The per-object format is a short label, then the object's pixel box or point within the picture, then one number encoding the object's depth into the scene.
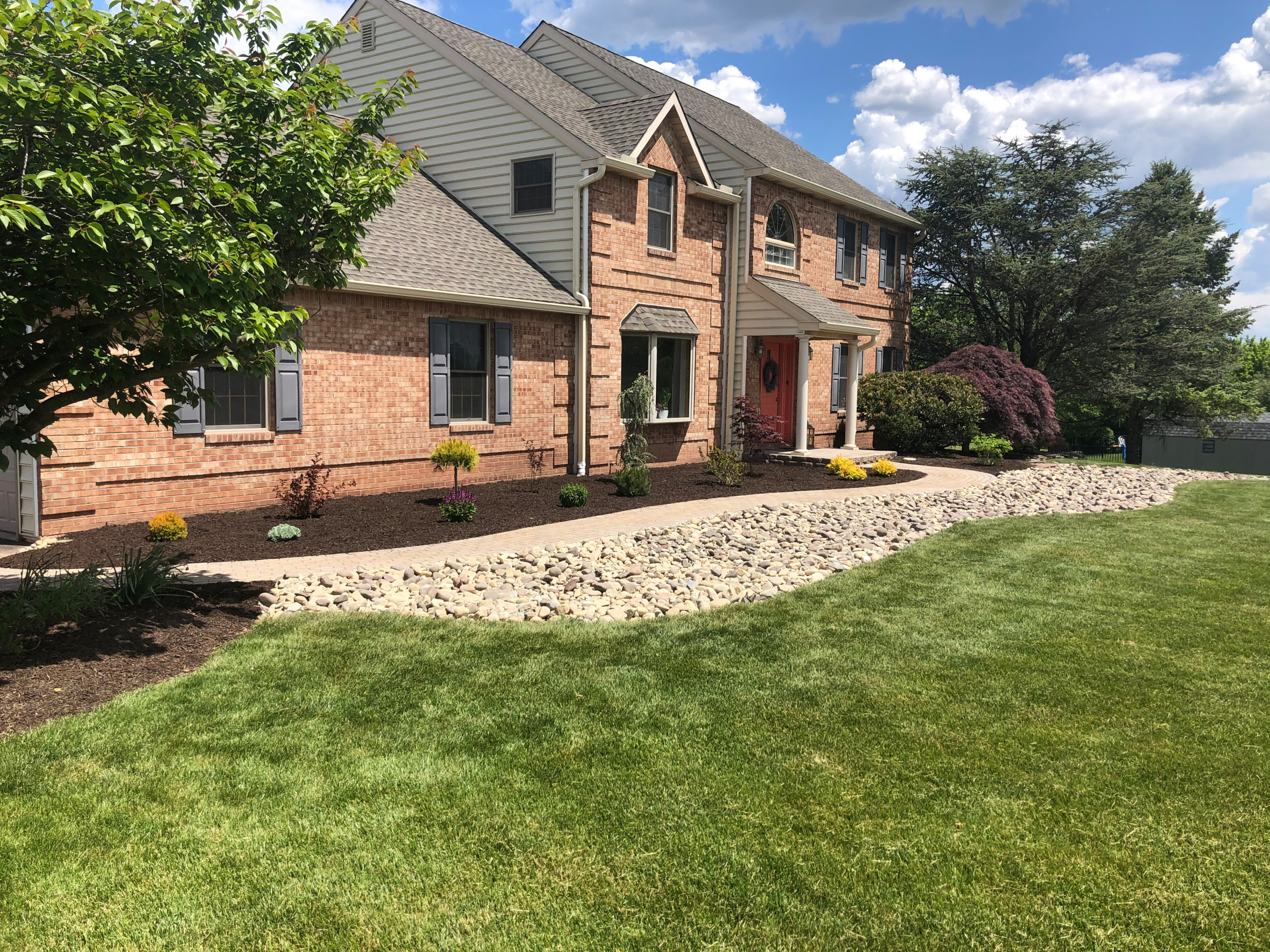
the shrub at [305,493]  10.86
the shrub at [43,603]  5.80
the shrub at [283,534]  9.73
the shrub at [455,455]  12.30
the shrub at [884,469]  17.08
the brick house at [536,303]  11.14
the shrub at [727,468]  15.16
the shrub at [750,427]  18.00
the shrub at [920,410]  21.03
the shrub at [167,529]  9.36
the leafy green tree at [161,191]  4.55
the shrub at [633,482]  13.79
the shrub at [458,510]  11.15
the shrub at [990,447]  19.75
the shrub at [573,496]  12.59
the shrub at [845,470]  16.56
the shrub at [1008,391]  21.94
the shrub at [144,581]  6.79
